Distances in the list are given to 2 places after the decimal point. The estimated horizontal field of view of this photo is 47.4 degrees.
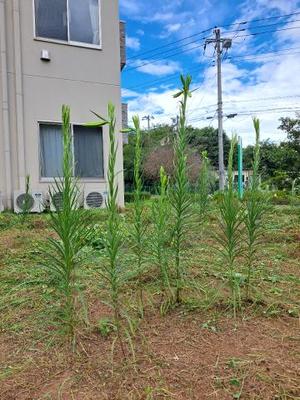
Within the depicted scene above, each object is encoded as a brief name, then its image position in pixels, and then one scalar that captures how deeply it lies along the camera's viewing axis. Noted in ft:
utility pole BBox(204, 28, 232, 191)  57.26
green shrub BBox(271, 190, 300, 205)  16.20
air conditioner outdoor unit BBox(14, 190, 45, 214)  19.78
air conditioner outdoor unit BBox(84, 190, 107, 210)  21.90
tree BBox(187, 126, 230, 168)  75.52
